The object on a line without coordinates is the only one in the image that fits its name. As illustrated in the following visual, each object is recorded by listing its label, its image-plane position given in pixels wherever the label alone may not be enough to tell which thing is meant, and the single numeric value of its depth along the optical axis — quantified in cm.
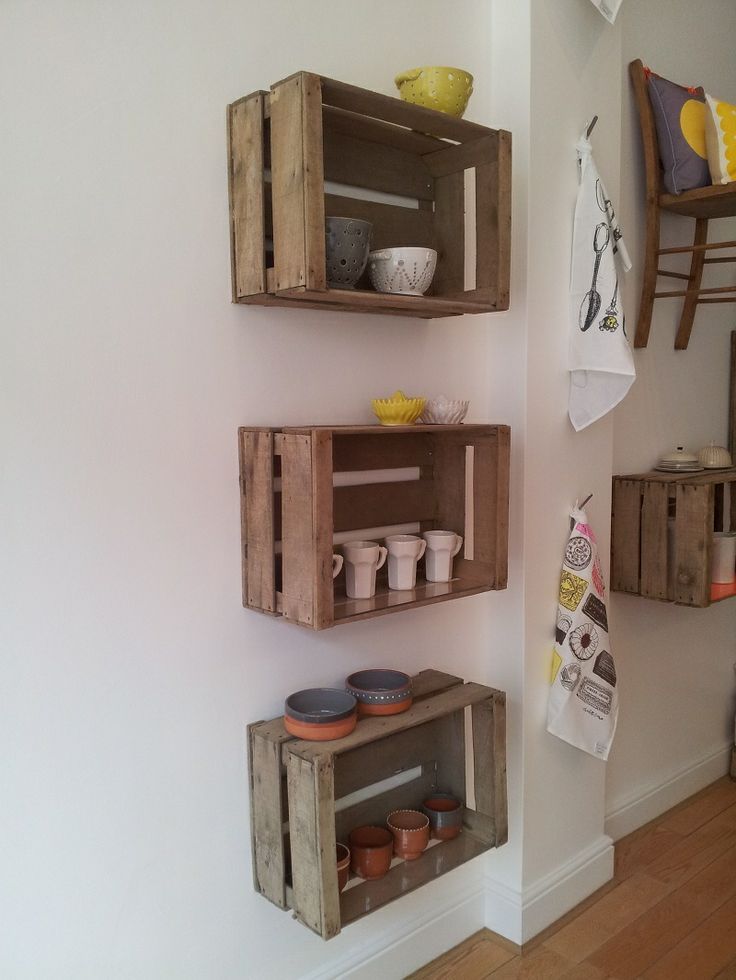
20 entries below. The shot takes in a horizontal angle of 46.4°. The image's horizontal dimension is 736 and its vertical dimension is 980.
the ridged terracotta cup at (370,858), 166
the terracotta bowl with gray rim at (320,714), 153
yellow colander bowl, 158
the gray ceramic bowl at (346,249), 147
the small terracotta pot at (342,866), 161
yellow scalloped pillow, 217
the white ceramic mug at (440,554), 175
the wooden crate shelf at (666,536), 220
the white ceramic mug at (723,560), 236
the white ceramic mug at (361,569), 160
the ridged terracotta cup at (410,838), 173
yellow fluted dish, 162
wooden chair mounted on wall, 221
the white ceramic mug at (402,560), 168
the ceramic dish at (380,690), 166
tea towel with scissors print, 194
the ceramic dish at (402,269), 157
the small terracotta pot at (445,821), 181
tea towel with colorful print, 200
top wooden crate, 136
